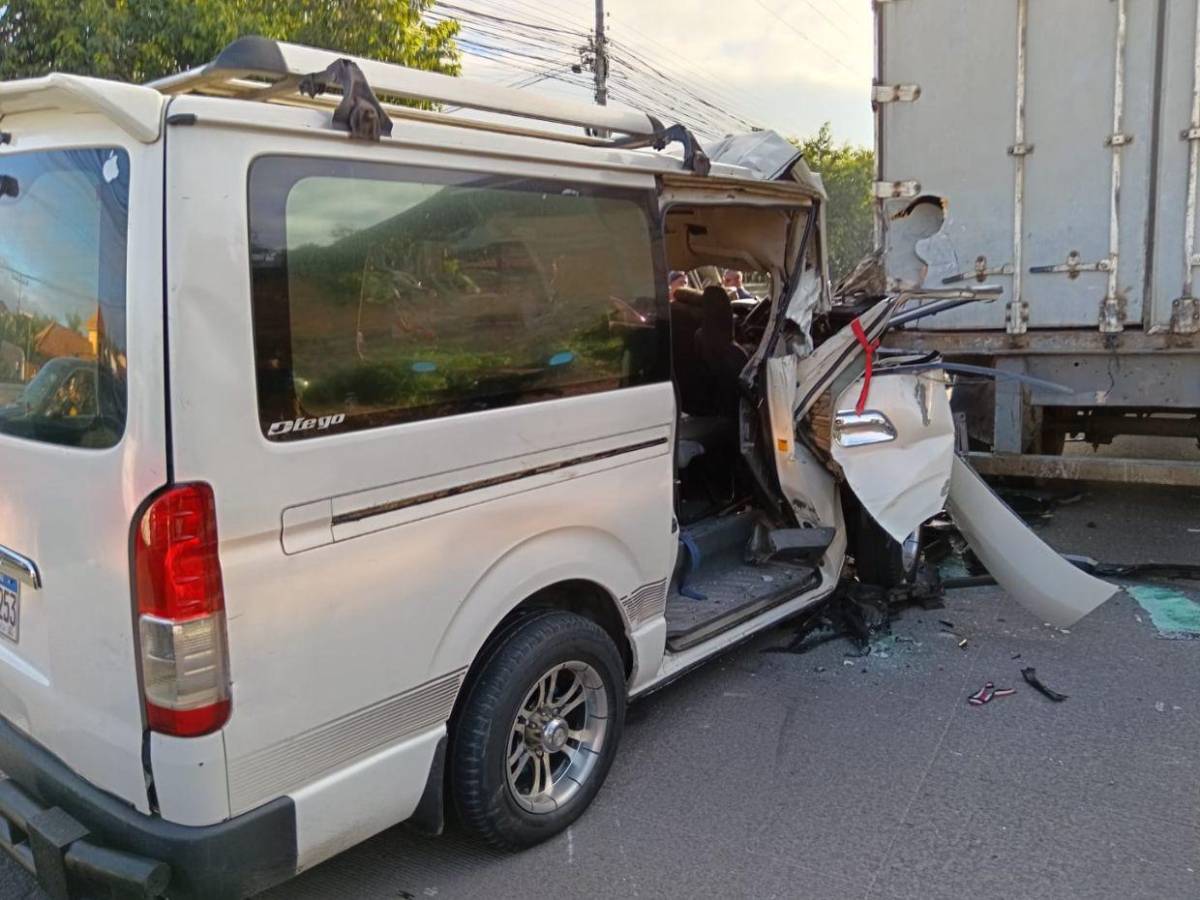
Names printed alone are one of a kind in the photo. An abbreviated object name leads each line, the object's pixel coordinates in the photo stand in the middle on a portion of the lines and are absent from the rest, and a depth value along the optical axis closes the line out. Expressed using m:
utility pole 21.14
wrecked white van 2.22
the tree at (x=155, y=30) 7.21
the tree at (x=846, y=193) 30.53
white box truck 5.43
